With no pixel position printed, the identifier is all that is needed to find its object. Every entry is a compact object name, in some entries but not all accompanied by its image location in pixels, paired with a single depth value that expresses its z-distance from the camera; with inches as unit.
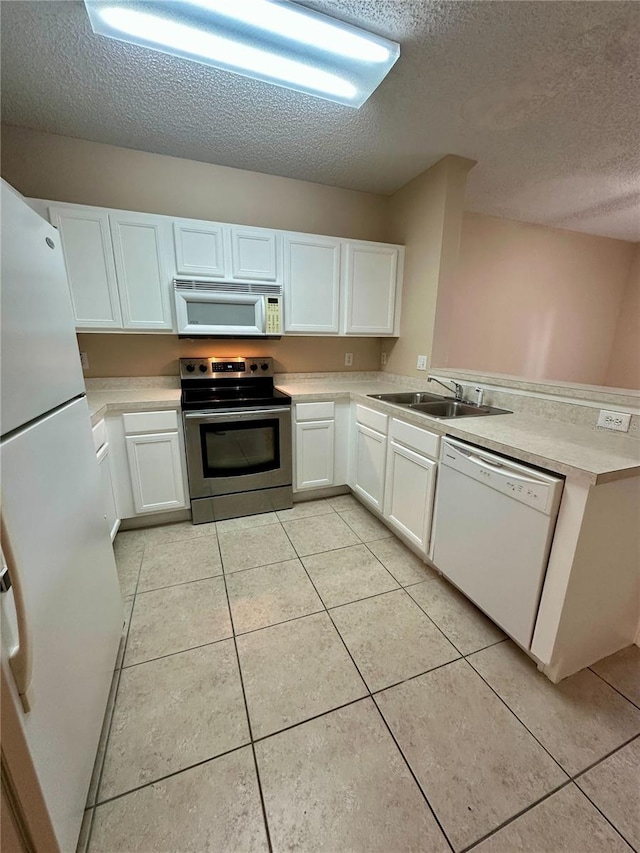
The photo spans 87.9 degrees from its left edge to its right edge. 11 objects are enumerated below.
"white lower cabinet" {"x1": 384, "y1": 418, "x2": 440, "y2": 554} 74.1
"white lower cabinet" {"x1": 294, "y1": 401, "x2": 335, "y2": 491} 101.5
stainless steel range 91.7
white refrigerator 26.2
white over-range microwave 91.7
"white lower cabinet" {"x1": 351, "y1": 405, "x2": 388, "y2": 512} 92.4
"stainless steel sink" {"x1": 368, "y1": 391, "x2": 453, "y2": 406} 99.0
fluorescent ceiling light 49.3
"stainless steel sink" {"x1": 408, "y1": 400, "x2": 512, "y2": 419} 86.0
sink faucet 91.7
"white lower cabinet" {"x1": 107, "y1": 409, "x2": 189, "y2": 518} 85.6
